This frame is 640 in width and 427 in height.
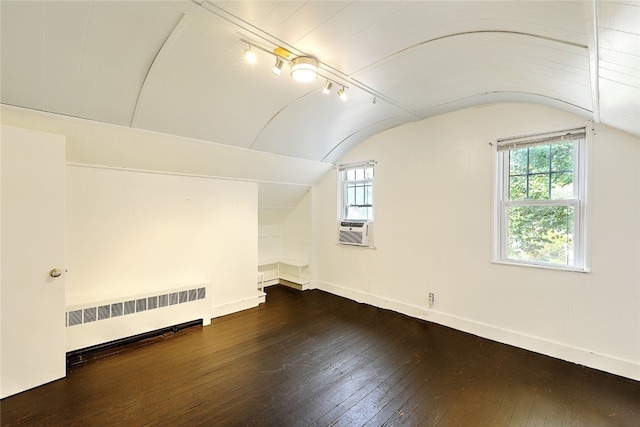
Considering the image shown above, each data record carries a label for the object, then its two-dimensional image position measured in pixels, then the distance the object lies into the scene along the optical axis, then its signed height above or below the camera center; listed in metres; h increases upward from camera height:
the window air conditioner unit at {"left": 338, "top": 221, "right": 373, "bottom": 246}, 4.29 -0.33
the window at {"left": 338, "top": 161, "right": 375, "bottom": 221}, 4.37 +0.33
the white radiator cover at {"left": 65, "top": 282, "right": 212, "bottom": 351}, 2.68 -1.09
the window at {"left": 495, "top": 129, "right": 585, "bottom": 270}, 2.69 +0.12
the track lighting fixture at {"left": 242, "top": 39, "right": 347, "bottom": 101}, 2.03 +1.13
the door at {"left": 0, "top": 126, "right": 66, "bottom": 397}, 2.09 -0.38
